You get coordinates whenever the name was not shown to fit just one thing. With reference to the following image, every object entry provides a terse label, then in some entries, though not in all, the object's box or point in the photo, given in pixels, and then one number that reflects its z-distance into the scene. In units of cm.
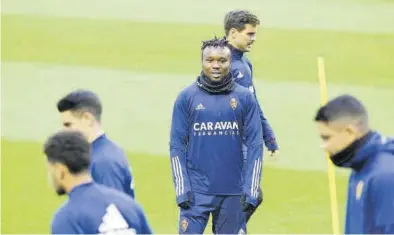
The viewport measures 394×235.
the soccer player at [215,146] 1745
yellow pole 2141
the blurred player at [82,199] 1134
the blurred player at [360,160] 1181
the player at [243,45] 1847
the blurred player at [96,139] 1367
